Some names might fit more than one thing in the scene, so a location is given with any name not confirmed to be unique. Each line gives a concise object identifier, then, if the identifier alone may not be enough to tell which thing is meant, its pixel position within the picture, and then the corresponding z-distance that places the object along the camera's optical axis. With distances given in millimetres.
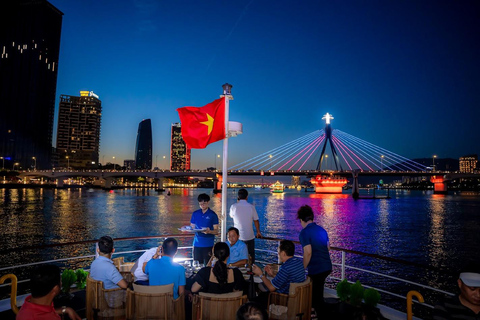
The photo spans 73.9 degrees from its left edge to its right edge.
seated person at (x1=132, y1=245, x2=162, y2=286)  4122
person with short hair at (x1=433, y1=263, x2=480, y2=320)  2389
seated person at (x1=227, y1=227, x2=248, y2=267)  4641
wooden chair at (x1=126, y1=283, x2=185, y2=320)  3361
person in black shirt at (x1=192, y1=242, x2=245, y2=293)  3391
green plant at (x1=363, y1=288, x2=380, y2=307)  4031
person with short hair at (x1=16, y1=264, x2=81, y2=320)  2455
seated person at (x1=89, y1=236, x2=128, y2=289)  3797
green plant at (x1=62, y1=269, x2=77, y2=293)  4695
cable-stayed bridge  80688
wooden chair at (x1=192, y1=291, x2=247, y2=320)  3156
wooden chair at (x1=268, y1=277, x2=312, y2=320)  3621
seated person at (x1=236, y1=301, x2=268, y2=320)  2100
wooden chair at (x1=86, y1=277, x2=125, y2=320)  3789
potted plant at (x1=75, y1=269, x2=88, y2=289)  5129
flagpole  6062
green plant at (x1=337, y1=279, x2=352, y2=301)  4586
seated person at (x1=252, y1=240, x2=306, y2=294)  3785
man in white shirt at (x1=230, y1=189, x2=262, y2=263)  5918
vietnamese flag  6160
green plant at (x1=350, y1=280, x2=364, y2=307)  4277
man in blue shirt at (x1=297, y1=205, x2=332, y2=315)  4324
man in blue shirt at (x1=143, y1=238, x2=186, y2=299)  3711
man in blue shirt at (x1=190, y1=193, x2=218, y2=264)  5707
